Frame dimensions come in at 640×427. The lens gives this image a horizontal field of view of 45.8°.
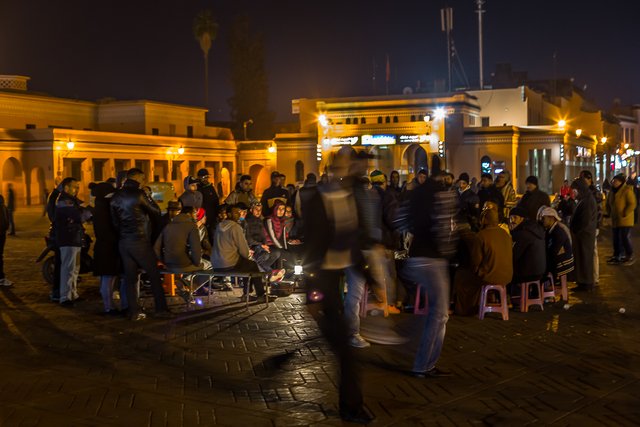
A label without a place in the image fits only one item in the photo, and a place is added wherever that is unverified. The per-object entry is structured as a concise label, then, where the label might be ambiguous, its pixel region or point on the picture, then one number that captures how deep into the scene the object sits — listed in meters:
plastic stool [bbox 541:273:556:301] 10.14
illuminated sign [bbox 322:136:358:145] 49.78
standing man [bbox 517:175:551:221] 11.55
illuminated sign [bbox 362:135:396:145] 48.66
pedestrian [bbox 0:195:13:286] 12.46
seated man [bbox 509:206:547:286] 9.61
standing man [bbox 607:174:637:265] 14.80
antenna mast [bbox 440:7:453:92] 55.62
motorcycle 11.52
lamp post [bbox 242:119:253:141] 63.22
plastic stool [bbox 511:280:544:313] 9.69
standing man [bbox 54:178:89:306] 10.69
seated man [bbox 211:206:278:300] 10.23
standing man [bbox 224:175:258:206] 13.66
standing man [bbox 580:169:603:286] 11.65
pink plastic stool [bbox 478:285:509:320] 9.15
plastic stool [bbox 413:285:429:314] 9.70
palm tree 79.56
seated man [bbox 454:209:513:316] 8.99
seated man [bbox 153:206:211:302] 10.16
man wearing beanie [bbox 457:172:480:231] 11.32
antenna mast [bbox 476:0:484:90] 57.34
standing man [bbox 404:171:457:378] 6.40
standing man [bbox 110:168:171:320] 9.33
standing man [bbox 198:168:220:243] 12.86
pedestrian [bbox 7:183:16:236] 24.44
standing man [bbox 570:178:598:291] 11.44
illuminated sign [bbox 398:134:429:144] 48.50
